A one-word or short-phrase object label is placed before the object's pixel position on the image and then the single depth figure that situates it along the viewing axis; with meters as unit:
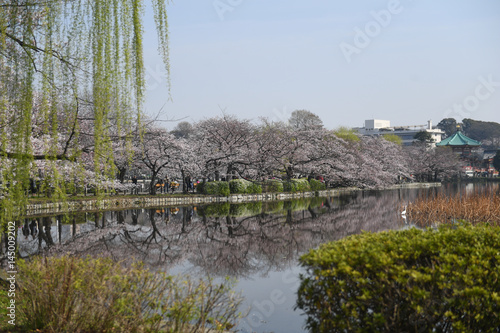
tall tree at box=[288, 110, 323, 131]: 60.25
